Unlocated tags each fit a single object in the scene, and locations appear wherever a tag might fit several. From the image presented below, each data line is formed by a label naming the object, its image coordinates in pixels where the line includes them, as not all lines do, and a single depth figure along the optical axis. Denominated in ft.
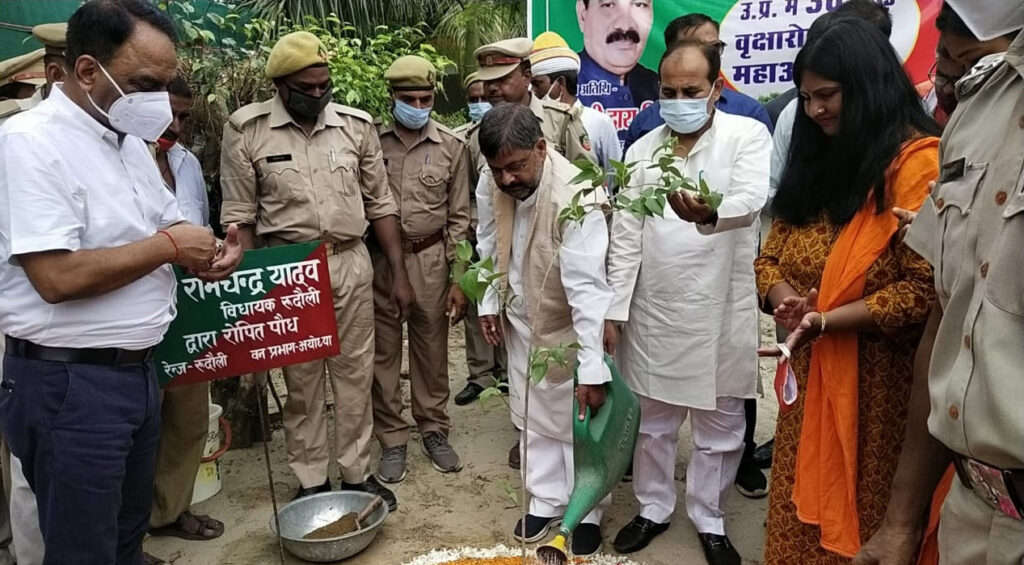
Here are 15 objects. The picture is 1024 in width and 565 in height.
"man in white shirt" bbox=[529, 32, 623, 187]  13.89
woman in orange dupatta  6.25
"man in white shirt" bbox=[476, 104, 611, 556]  8.64
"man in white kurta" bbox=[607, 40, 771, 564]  8.83
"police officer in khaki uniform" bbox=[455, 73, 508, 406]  15.90
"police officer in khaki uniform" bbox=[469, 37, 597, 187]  13.15
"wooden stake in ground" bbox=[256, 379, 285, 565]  9.15
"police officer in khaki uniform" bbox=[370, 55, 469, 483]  12.25
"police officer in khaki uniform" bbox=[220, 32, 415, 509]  10.43
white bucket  11.37
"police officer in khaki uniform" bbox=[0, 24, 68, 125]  9.50
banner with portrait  14.60
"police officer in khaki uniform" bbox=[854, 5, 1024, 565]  3.69
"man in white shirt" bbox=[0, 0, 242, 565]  5.98
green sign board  8.63
